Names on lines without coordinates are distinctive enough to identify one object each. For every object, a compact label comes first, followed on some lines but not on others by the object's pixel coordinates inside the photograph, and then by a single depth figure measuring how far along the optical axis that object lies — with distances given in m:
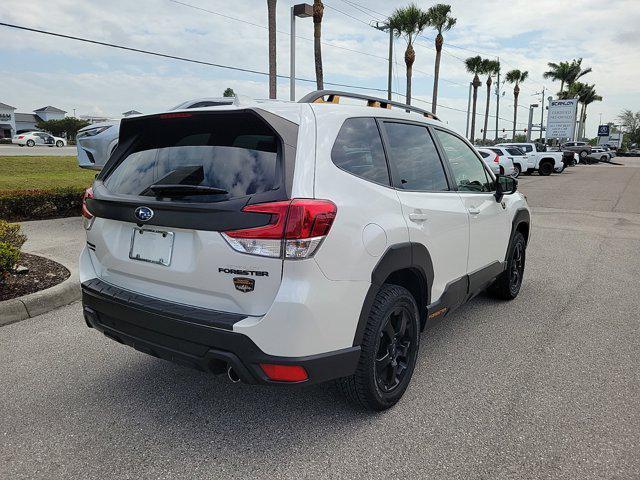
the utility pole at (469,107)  51.84
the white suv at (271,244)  2.30
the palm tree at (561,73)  69.43
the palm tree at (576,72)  69.06
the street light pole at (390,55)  30.52
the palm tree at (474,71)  51.28
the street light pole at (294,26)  15.30
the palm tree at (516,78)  68.00
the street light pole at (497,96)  61.02
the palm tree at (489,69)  52.50
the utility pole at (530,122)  71.25
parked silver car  8.07
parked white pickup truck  29.00
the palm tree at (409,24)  29.66
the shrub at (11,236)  4.82
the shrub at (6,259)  4.51
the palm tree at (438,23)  32.06
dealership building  69.94
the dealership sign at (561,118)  52.03
